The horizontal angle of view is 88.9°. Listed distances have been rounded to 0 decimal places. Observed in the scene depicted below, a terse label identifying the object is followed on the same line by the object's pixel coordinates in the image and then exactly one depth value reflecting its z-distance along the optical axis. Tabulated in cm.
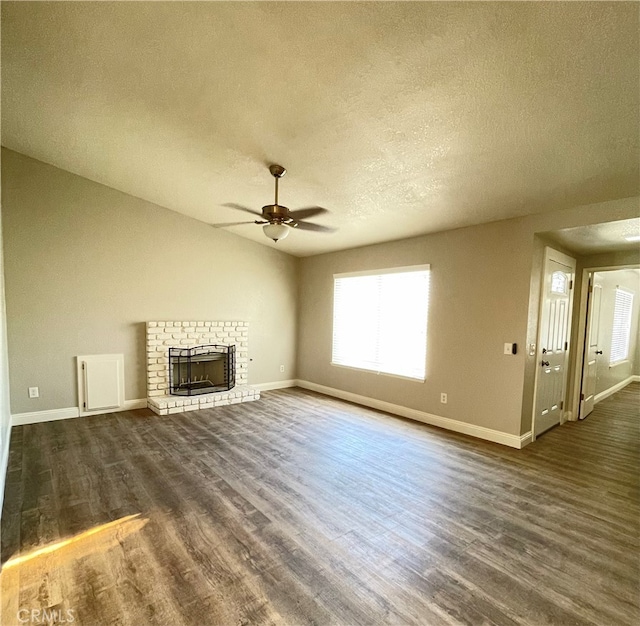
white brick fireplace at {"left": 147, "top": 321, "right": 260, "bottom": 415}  469
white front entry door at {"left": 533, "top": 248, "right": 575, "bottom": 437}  380
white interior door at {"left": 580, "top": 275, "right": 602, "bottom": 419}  453
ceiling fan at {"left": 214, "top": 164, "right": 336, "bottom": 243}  280
